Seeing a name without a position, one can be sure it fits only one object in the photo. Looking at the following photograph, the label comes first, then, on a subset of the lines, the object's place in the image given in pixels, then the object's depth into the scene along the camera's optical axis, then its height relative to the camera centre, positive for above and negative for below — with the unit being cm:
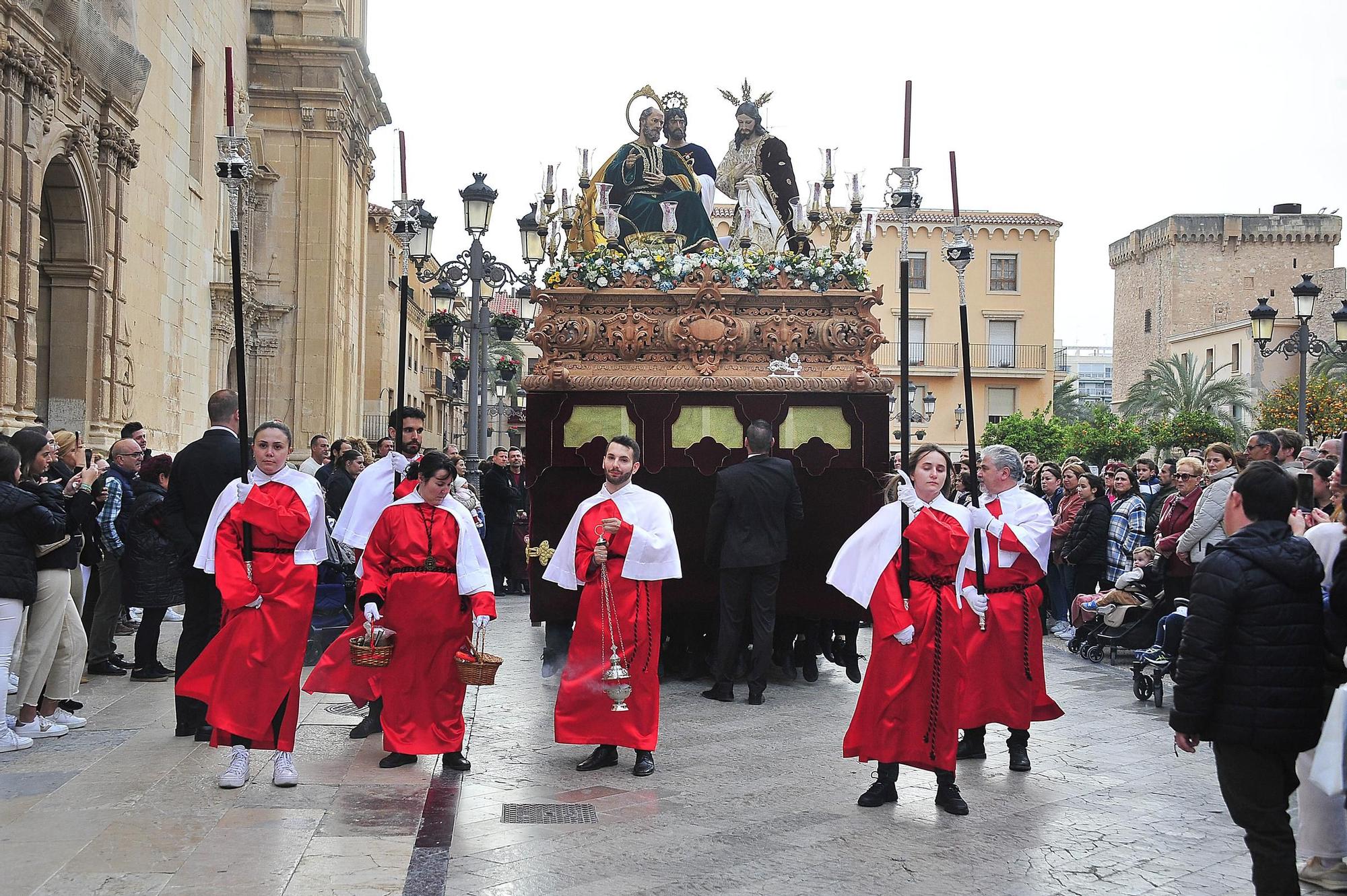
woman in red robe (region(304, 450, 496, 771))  689 -75
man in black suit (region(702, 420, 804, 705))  935 -54
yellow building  5234 +626
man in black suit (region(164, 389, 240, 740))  773 -36
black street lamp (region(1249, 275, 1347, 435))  1727 +196
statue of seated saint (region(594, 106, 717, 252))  1145 +248
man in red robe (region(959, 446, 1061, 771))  723 -90
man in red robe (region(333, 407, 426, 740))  767 -24
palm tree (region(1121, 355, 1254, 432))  4822 +289
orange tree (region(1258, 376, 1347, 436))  3319 +171
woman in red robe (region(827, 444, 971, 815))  630 -83
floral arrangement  1012 +152
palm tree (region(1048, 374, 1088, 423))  5769 +305
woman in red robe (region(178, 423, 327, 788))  655 -78
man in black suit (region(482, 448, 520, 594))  1664 -56
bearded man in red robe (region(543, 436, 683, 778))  713 -83
